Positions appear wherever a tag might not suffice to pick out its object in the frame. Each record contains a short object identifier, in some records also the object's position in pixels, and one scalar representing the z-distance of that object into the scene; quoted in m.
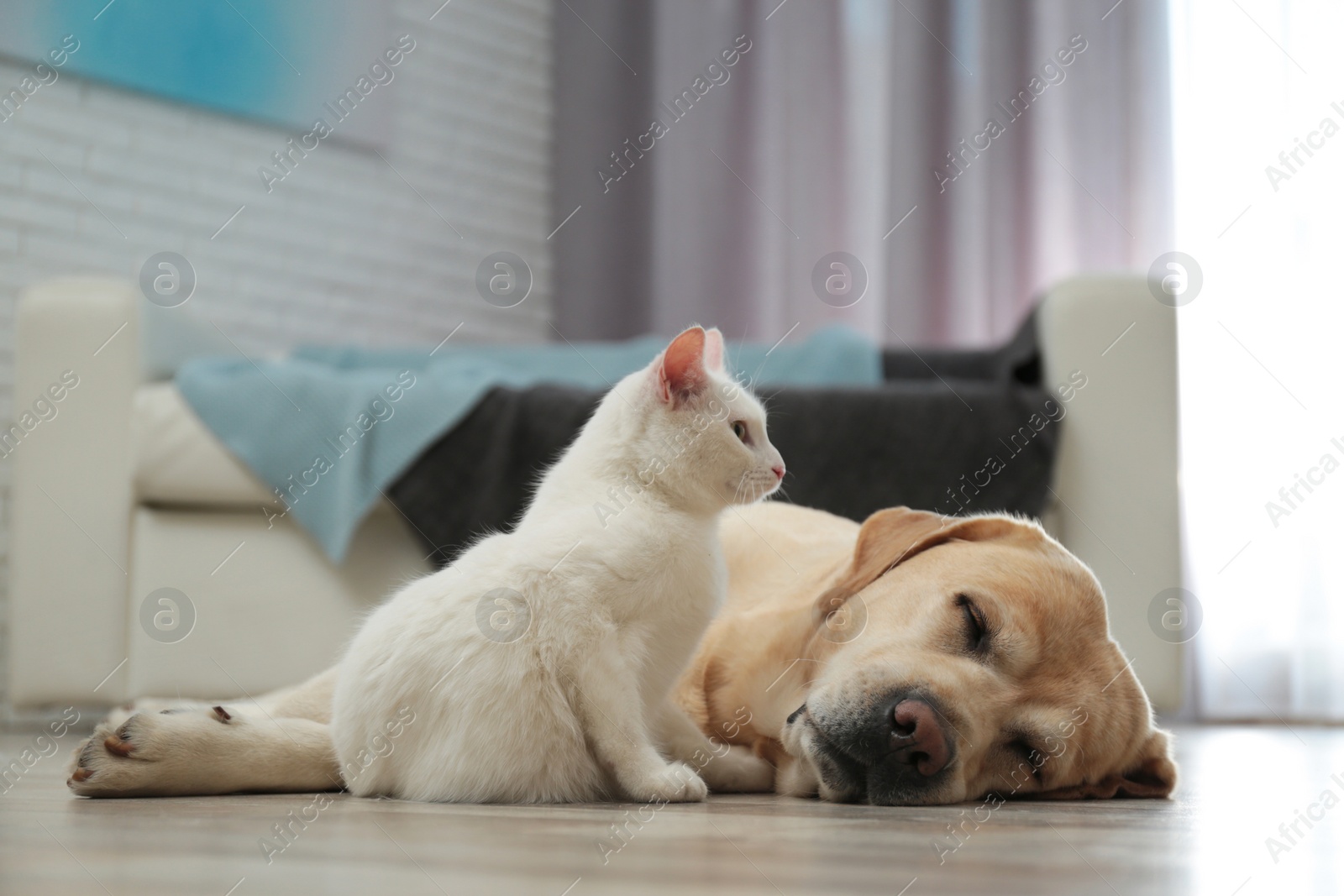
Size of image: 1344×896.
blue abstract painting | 4.08
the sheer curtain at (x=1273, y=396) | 3.75
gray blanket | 2.75
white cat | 1.24
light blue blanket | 2.69
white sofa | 2.71
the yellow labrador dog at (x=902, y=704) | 1.32
